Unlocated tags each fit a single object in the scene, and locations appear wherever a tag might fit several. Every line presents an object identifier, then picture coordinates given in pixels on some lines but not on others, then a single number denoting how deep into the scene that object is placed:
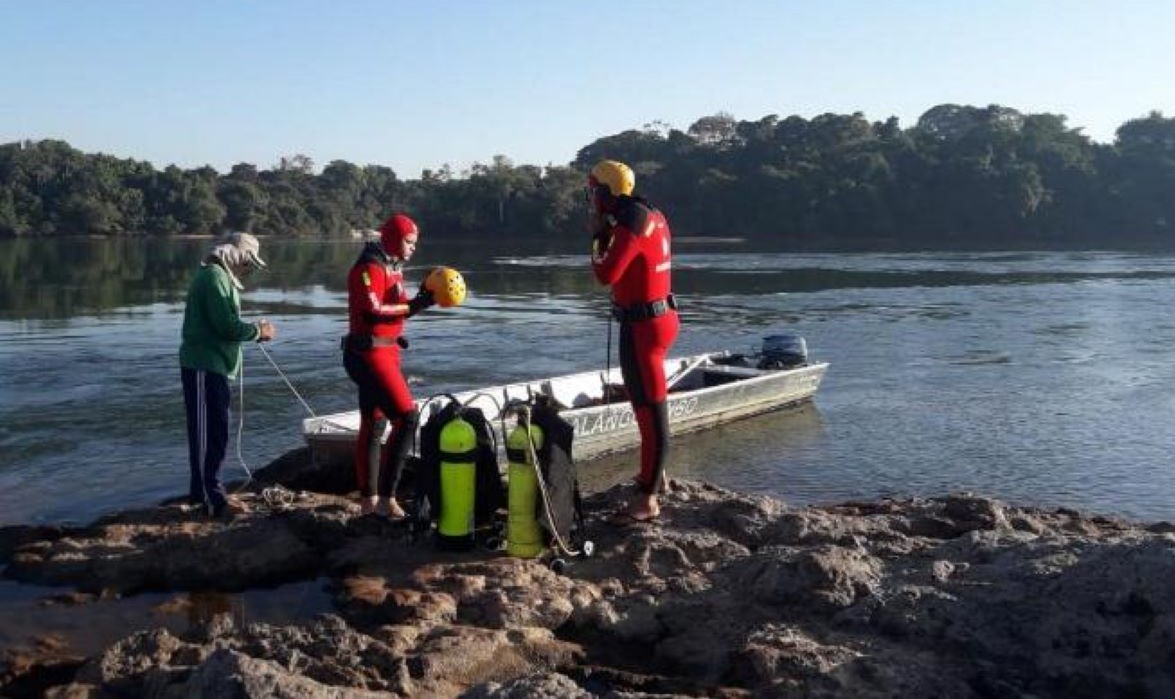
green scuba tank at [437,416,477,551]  6.53
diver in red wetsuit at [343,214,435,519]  7.02
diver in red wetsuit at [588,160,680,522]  6.69
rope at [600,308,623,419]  11.40
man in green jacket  7.18
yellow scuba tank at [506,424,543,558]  6.38
